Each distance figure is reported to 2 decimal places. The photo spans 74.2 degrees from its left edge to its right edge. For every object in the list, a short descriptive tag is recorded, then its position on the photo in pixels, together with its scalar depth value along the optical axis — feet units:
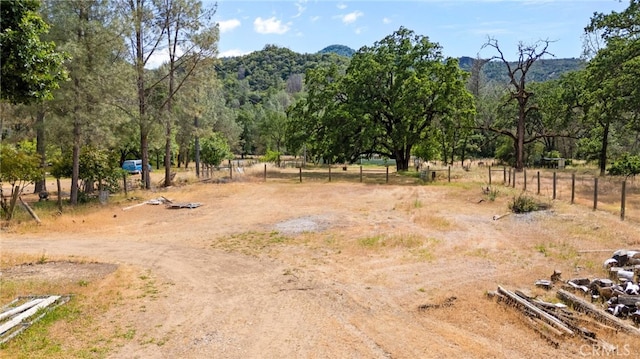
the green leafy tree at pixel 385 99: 104.88
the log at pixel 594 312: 20.44
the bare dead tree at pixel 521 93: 109.70
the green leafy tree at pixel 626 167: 86.84
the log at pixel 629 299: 21.97
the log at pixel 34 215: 51.92
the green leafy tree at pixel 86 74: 60.75
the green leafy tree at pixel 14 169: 53.57
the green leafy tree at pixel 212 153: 119.55
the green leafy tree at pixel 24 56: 20.40
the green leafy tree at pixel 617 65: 69.31
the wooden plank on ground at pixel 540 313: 20.48
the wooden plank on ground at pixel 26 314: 20.96
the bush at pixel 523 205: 53.11
